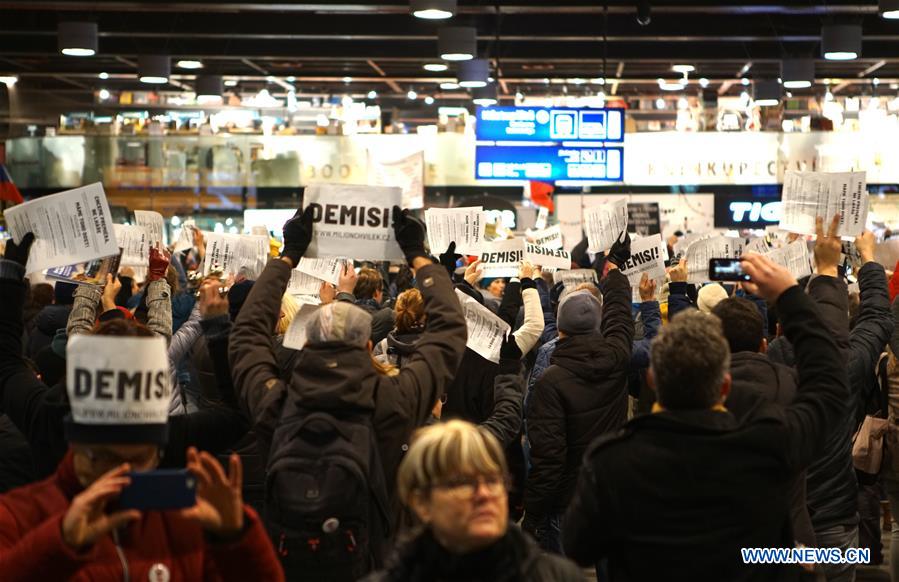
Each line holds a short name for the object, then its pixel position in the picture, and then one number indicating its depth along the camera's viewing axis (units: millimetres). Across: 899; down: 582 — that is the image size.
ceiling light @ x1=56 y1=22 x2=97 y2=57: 15398
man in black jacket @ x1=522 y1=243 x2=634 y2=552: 5508
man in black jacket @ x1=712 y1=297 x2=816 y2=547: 3908
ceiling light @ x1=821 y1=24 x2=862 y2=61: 15320
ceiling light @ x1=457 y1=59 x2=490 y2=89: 17203
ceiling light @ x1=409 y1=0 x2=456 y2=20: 12316
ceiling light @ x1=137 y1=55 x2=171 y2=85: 18062
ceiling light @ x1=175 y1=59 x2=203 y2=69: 19547
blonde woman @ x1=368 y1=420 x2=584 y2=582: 2428
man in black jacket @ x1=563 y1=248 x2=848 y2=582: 2893
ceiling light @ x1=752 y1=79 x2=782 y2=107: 20141
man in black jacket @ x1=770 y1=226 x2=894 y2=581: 4902
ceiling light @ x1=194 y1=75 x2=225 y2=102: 20438
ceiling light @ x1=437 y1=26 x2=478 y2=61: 14891
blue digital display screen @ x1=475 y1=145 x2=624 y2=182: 14969
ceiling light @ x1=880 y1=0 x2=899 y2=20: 12363
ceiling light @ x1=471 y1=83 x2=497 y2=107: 19797
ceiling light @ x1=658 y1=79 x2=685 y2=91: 22438
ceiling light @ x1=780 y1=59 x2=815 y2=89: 18062
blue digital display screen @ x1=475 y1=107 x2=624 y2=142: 14742
